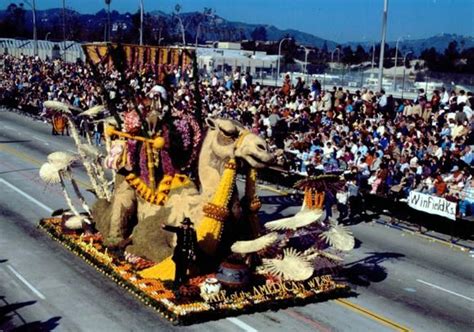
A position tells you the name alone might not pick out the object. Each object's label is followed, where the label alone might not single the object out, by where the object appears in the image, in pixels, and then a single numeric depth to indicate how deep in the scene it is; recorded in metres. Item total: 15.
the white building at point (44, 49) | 82.55
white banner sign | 19.89
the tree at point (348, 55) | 112.88
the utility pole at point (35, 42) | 75.93
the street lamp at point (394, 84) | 39.84
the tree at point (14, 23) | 161.75
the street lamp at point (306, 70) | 44.83
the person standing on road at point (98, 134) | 31.29
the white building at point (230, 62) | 48.78
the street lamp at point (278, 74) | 44.44
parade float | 13.07
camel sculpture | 13.51
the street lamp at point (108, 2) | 61.14
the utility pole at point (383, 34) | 33.38
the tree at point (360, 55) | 114.06
